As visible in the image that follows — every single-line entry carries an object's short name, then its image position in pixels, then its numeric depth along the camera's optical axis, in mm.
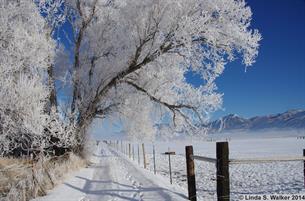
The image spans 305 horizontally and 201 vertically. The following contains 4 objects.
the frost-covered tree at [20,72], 8209
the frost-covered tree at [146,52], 11042
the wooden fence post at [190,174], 6681
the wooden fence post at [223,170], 5534
